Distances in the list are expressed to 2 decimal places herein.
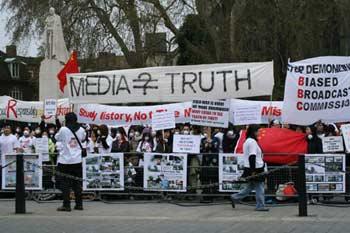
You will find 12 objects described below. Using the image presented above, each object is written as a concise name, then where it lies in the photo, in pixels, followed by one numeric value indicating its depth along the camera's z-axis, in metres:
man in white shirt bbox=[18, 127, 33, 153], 18.08
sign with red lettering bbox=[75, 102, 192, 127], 22.62
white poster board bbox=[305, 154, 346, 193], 14.52
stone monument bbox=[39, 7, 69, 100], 25.81
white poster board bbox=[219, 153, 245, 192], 14.88
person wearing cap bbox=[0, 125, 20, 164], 17.73
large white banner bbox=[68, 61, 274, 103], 15.91
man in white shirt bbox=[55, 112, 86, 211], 13.84
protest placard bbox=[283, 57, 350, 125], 14.75
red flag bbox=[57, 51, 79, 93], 19.48
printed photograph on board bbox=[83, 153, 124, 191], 15.52
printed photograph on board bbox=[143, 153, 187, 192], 15.29
